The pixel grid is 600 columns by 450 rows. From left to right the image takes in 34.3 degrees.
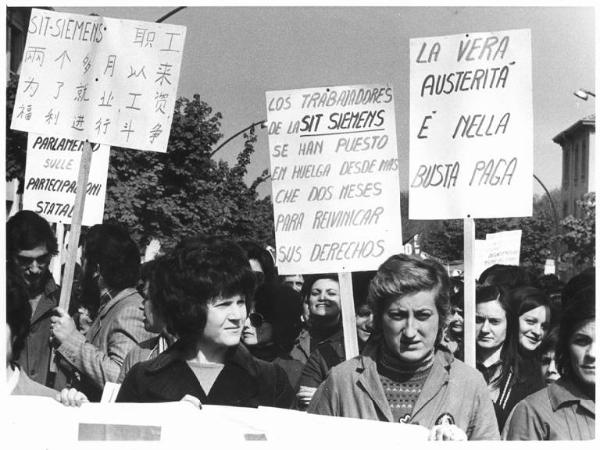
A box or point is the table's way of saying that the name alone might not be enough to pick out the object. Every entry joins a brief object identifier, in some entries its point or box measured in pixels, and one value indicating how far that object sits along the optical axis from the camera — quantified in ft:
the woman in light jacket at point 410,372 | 11.65
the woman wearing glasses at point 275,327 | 16.83
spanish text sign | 16.03
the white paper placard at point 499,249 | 33.37
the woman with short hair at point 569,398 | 11.25
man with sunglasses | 15.89
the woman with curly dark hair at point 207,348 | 11.75
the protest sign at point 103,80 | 16.37
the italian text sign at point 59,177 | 20.61
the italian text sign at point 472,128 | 15.20
